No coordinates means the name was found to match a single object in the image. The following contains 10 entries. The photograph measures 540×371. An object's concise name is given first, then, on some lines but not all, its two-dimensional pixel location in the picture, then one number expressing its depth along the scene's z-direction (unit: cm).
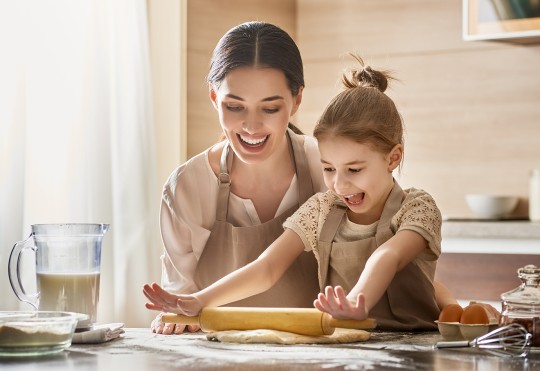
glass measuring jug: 193
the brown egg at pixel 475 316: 196
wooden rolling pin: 191
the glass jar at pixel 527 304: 184
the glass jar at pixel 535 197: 448
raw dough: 189
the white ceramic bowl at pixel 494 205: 452
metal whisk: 182
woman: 250
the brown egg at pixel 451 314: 199
